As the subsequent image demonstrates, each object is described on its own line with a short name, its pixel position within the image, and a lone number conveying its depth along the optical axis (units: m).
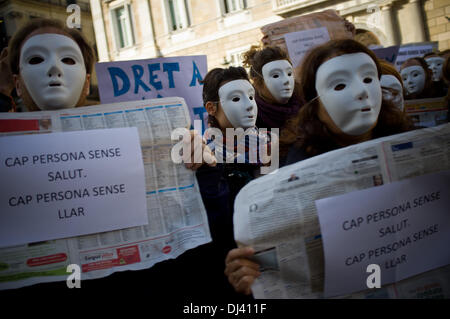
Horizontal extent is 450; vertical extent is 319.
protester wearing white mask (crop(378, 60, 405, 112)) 1.87
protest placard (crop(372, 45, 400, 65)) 3.27
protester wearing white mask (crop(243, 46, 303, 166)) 2.31
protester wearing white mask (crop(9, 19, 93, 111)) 1.28
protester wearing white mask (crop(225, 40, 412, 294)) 1.25
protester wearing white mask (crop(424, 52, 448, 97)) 3.51
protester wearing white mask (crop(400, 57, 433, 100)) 3.38
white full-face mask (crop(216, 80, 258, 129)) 1.85
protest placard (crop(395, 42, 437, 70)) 4.25
